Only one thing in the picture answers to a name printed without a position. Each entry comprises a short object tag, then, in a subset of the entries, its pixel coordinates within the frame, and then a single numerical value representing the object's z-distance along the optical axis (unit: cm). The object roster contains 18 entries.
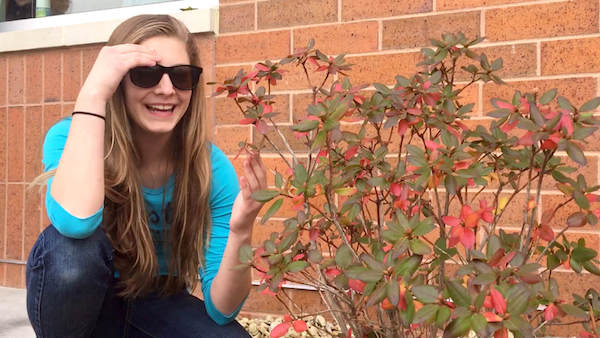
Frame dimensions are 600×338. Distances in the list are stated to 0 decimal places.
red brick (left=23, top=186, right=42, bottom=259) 390
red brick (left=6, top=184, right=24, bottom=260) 396
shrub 119
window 343
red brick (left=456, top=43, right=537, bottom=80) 275
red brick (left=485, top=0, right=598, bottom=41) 267
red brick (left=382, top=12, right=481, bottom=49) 286
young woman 189
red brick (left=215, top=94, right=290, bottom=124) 319
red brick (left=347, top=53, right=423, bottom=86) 294
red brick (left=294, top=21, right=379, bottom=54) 303
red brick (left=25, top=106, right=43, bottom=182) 392
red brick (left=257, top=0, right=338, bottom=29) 312
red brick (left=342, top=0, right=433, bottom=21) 293
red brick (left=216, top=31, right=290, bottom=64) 321
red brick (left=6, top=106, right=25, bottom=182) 398
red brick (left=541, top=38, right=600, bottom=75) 265
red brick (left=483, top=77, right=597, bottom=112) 266
